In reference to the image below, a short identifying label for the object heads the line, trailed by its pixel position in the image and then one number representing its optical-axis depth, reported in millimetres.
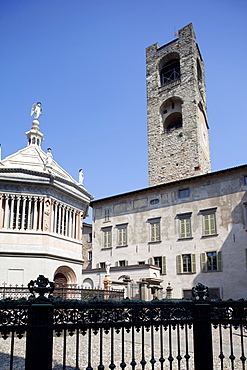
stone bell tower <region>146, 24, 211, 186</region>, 44250
